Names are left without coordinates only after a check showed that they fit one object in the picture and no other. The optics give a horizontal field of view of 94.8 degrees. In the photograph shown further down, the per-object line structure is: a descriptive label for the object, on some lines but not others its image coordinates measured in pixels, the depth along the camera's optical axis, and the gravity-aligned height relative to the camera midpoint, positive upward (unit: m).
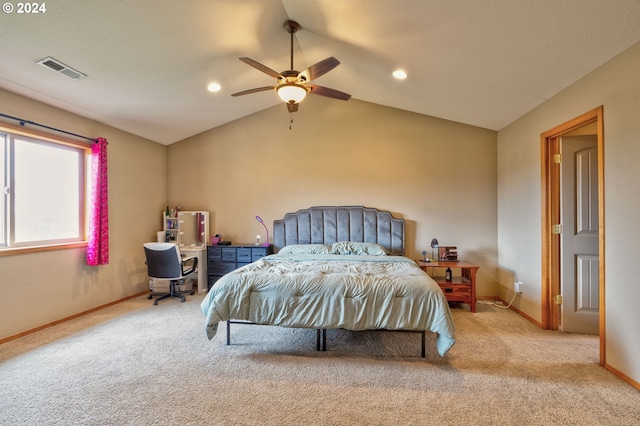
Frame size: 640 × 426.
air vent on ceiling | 2.74 +1.45
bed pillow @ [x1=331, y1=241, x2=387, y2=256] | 4.27 -0.50
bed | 2.50 -0.75
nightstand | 3.97 -0.97
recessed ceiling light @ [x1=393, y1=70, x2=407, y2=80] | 3.45 +1.68
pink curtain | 3.89 +0.09
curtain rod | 3.09 +1.04
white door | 3.21 -0.23
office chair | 4.18 -0.68
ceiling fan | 2.68 +1.31
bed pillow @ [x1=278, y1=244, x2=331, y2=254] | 4.34 -0.51
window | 3.20 +0.31
